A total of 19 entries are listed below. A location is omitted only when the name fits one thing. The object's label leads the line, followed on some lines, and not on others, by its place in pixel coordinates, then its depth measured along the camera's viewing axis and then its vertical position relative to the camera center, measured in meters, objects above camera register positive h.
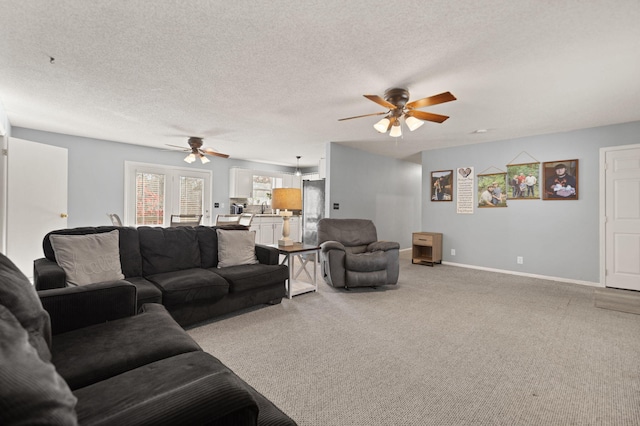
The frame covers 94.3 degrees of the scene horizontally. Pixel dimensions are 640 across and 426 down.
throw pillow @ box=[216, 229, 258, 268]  3.32 -0.40
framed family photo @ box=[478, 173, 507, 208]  5.32 +0.46
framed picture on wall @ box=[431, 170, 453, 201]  5.98 +0.61
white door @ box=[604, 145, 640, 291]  4.17 -0.02
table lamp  3.81 +0.19
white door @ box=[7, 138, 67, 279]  4.03 +0.21
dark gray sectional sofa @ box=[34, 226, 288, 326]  2.52 -0.59
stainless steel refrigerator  6.43 +0.12
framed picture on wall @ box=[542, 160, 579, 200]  4.63 +0.58
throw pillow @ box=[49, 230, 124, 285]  2.38 -0.38
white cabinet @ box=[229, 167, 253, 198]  7.75 +0.80
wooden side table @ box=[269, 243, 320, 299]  3.64 -0.68
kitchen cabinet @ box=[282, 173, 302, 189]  8.86 +1.00
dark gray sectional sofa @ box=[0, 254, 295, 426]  0.59 -0.56
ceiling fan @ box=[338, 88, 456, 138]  3.07 +1.09
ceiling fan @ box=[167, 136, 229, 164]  5.44 +1.18
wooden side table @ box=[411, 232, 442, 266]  5.81 -0.68
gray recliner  3.93 -0.66
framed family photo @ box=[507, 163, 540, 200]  4.97 +0.59
